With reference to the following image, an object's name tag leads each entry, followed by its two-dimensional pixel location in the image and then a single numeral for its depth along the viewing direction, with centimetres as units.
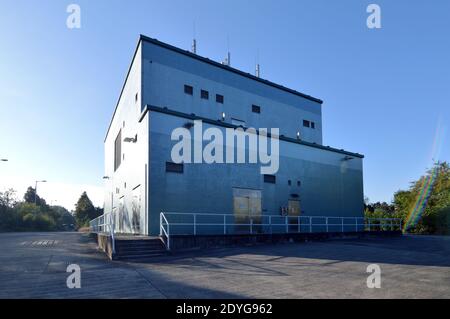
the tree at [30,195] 9561
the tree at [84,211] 7928
